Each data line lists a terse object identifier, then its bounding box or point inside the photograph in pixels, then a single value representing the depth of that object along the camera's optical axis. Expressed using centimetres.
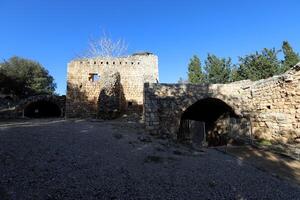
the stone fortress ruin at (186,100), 645
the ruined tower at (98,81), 1199
